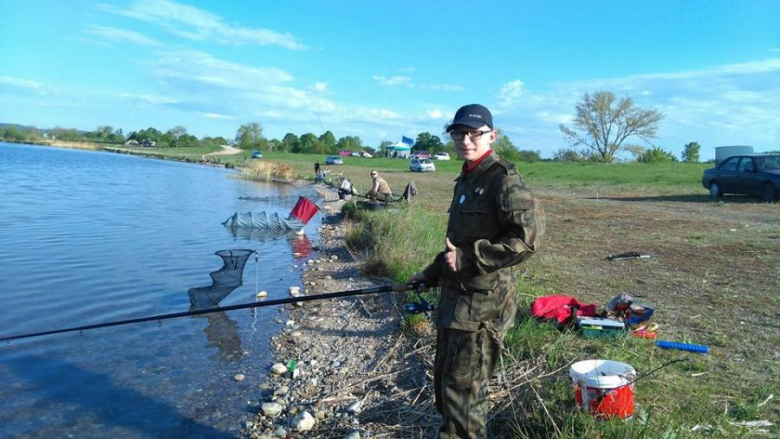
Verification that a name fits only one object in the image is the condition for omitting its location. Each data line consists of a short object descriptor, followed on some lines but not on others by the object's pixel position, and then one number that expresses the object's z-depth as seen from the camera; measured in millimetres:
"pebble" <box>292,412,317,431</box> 4586
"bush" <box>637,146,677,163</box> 60656
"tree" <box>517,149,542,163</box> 72231
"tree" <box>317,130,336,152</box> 109619
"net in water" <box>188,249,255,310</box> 8055
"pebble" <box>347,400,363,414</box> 4707
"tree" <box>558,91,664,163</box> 62062
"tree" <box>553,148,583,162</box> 66125
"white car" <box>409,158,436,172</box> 50406
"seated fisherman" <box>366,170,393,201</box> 16672
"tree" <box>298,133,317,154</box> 110125
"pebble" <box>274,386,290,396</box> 5395
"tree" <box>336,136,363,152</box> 118394
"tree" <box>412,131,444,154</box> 96050
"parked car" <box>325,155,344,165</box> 65000
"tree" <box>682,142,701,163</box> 74688
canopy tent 88812
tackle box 5141
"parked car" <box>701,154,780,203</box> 17312
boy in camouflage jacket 2914
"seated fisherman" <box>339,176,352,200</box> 20219
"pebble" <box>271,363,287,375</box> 5934
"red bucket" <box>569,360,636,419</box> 3385
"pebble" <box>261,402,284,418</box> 4965
